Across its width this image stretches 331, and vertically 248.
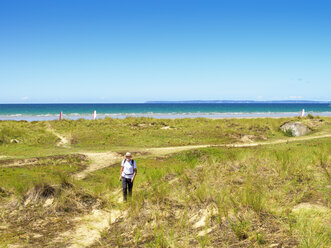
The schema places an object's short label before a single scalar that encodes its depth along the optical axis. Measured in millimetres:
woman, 11367
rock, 33156
